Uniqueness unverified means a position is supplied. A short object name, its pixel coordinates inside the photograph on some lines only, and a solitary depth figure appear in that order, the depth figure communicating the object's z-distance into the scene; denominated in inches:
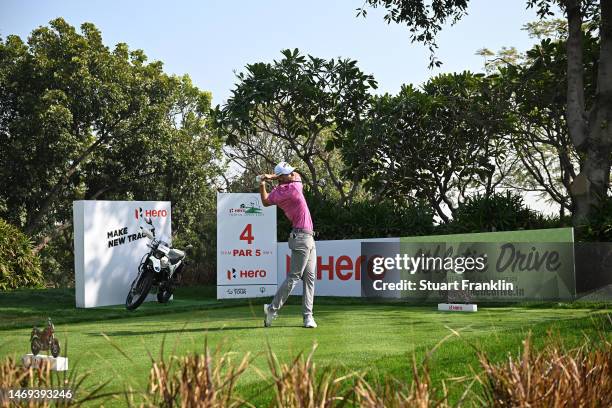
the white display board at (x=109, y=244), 626.2
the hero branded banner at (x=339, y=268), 735.7
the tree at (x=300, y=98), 1064.2
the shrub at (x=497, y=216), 829.8
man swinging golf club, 417.4
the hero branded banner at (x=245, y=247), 717.3
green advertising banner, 631.8
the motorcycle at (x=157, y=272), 610.2
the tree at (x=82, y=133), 1288.1
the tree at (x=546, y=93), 1003.9
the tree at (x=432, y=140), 1063.0
